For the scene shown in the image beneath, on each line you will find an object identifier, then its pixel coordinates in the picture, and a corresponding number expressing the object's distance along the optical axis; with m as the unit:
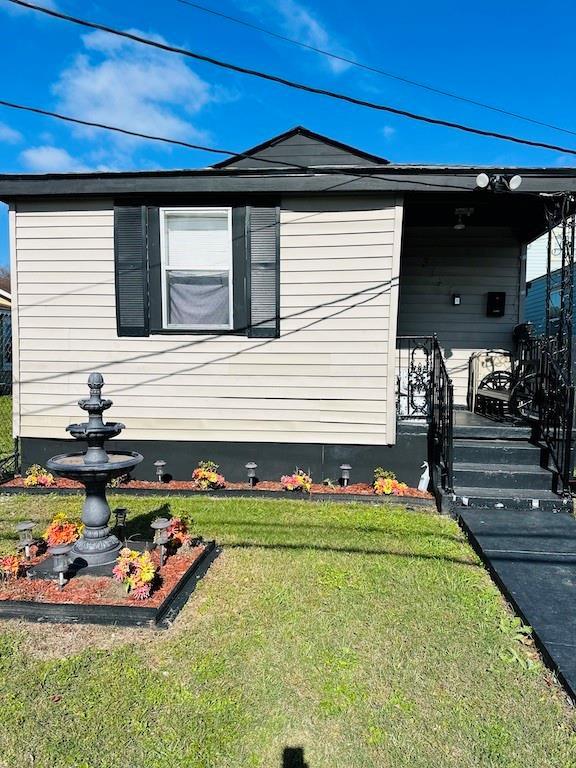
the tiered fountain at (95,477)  3.29
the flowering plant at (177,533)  3.74
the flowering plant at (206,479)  5.48
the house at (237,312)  5.37
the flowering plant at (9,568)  3.22
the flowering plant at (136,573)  3.01
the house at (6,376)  13.54
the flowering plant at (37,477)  5.62
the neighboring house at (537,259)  15.84
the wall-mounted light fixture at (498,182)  5.00
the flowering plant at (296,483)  5.38
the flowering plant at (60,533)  3.62
